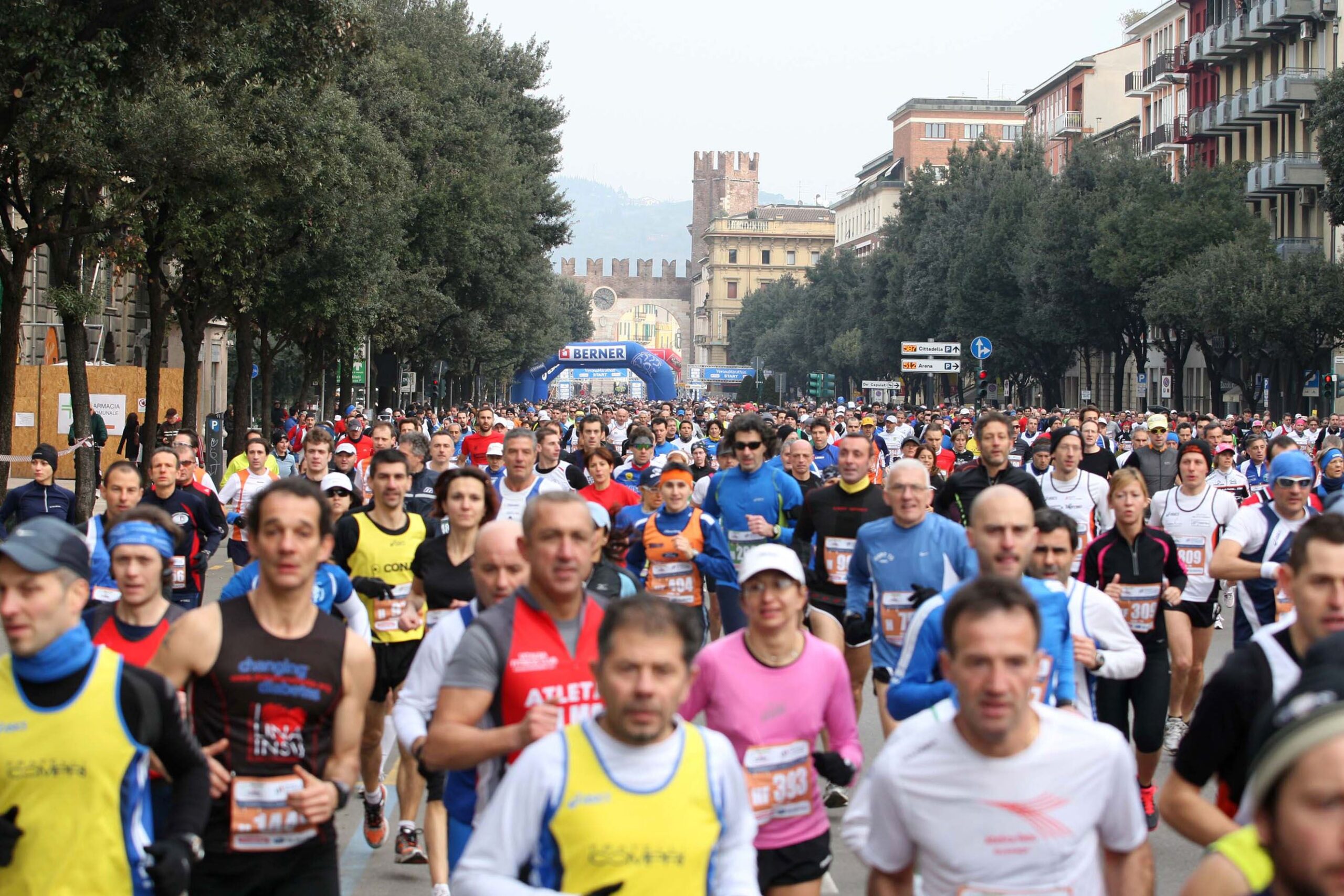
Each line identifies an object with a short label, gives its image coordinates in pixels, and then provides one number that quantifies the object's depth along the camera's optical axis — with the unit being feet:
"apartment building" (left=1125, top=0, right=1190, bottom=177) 231.30
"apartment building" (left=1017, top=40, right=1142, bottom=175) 292.40
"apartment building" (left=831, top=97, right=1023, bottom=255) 452.35
